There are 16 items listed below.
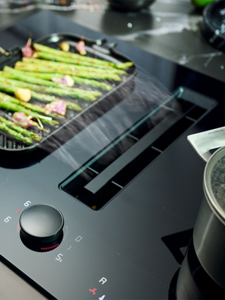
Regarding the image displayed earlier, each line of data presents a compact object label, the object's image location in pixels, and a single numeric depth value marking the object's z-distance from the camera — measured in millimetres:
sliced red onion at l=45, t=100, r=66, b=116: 738
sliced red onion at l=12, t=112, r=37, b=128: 707
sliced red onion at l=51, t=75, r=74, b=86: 818
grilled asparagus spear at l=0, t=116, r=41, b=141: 688
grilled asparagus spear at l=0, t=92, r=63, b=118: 747
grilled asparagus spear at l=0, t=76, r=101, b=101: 785
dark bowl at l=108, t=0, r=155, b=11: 1116
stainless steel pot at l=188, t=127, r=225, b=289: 395
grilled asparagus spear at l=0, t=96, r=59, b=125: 721
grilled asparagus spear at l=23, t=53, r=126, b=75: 860
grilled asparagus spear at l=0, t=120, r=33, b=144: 678
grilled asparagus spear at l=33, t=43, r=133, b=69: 888
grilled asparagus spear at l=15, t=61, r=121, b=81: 843
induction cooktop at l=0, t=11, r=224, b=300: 496
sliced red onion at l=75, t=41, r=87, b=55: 934
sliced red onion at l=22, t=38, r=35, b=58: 903
